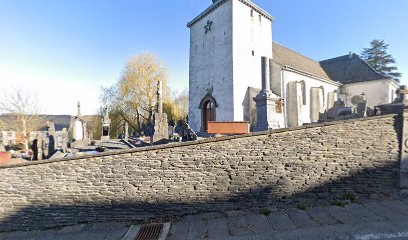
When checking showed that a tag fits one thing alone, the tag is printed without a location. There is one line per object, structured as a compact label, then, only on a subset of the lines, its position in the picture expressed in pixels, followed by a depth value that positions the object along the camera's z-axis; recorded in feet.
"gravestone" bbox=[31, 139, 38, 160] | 30.96
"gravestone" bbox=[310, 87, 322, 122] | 62.03
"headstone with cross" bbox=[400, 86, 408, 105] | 21.16
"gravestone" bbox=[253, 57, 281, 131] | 31.73
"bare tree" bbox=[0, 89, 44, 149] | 80.94
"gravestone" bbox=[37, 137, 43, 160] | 30.18
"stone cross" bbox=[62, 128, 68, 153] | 34.77
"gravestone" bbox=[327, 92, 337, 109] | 65.86
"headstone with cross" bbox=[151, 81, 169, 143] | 31.01
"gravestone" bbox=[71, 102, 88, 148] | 52.80
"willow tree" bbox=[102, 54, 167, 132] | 82.94
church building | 50.60
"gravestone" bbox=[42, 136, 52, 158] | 32.96
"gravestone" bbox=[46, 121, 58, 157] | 37.78
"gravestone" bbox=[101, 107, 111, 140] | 52.34
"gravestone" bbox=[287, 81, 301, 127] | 54.97
